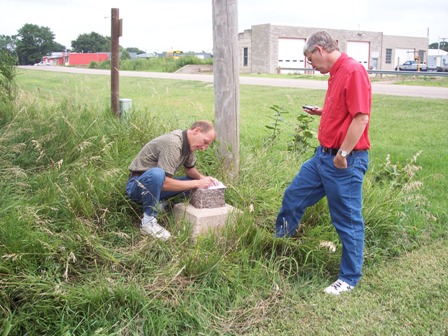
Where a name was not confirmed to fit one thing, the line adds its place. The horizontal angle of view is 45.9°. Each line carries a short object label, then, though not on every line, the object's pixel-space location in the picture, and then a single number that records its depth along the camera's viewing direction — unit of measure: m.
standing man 3.56
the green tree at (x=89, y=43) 84.56
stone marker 4.14
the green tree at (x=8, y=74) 7.42
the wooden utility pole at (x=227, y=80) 4.85
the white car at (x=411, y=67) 48.29
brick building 50.19
